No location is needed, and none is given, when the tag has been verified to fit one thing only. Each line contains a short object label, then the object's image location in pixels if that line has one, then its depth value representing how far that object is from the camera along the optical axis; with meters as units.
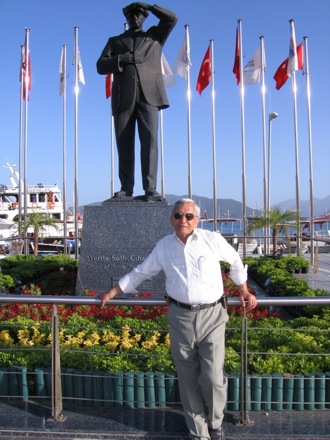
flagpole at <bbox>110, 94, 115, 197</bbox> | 20.12
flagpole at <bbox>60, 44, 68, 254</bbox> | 19.64
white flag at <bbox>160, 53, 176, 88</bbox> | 17.91
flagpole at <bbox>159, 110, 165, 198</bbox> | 20.48
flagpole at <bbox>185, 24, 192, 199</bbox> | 19.01
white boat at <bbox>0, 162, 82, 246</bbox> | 36.22
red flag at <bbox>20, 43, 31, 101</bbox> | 19.33
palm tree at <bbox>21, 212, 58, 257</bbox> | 16.23
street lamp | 20.17
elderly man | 3.01
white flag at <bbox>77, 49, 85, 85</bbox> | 19.05
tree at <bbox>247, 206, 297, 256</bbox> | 14.86
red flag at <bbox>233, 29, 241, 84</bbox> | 18.63
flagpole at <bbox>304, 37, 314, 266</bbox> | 17.88
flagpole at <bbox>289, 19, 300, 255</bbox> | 18.47
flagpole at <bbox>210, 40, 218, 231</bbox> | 19.19
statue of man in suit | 6.63
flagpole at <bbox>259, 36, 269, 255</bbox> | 18.52
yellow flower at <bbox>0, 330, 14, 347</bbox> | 4.70
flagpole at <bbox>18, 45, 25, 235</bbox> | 18.61
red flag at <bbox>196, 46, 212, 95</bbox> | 19.16
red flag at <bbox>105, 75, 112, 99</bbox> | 19.08
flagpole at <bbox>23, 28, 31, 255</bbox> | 19.23
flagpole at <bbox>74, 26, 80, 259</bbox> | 18.81
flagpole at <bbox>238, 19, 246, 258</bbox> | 18.58
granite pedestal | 6.39
